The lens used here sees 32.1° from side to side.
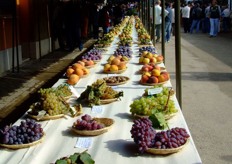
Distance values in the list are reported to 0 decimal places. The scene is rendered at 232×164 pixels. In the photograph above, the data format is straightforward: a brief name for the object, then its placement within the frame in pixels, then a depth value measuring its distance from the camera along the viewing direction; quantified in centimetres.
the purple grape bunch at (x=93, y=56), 604
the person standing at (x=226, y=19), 2086
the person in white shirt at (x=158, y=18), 1608
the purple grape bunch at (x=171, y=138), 236
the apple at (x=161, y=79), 426
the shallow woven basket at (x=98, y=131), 271
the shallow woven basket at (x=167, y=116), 296
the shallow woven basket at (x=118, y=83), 432
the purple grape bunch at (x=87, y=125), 273
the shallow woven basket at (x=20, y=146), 251
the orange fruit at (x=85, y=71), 497
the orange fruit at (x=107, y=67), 515
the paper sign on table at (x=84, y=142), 256
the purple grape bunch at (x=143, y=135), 233
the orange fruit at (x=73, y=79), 450
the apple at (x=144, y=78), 430
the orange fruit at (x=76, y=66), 497
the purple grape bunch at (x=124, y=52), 636
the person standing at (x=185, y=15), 2177
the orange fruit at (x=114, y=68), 510
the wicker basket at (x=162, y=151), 233
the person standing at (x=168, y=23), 1688
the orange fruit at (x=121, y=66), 518
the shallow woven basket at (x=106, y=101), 355
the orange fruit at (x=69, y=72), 480
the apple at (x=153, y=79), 421
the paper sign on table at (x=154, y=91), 346
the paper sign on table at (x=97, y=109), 332
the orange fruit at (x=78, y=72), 482
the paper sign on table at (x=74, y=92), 382
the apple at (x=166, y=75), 430
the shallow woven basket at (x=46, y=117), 310
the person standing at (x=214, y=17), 1934
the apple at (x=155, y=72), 436
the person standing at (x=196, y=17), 2216
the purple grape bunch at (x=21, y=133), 253
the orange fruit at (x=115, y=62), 529
